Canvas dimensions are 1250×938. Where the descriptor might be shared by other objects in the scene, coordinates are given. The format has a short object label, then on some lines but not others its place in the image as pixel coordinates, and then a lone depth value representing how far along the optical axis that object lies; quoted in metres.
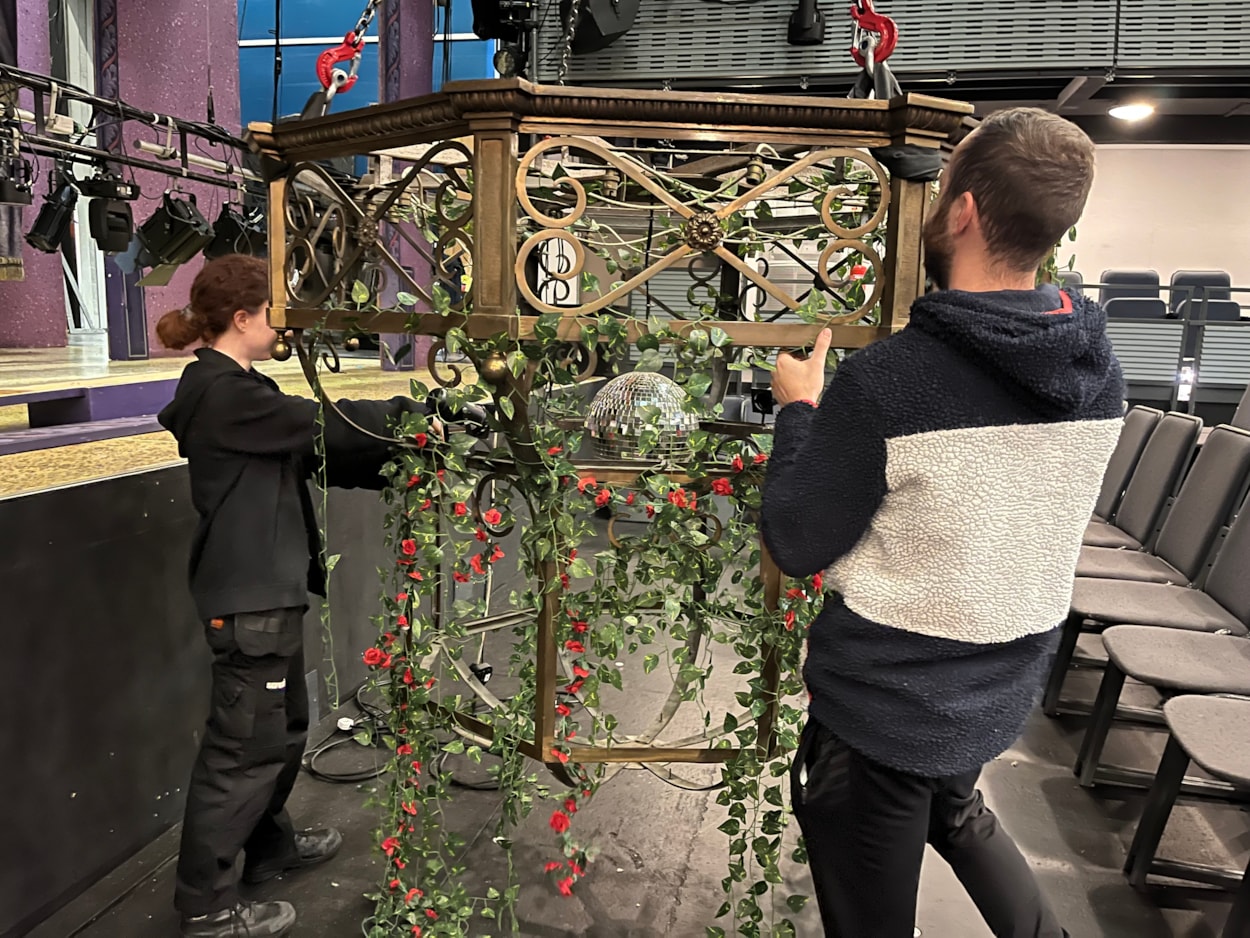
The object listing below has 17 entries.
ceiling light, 6.55
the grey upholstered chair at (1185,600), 2.61
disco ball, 1.69
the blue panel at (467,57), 9.27
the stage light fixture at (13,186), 3.48
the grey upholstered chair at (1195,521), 2.92
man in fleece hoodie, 1.02
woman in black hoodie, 1.76
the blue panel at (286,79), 8.90
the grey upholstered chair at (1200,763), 1.74
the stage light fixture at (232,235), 5.51
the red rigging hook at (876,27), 1.33
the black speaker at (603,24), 4.58
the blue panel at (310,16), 8.41
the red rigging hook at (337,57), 1.41
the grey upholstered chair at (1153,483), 3.48
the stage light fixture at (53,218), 4.44
